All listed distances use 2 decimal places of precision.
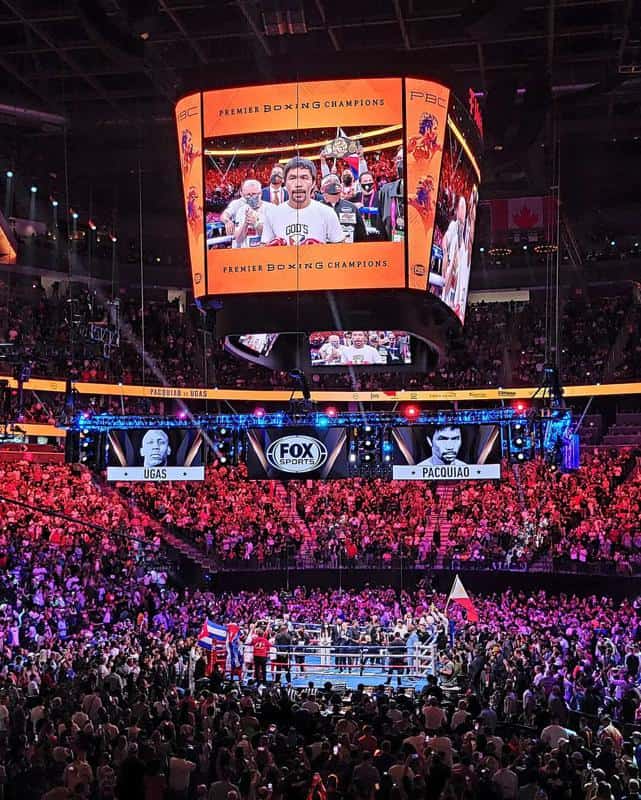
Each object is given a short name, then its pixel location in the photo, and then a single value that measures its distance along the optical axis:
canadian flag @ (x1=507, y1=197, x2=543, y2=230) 33.38
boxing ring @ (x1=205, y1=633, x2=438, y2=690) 22.16
